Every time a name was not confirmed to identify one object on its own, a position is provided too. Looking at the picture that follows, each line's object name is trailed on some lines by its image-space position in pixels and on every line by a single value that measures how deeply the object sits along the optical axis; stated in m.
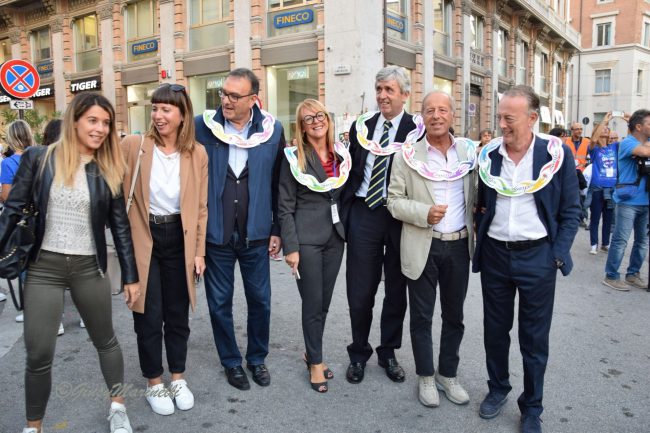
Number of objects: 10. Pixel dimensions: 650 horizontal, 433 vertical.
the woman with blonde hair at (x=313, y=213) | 3.59
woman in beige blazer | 3.23
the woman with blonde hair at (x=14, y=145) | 5.18
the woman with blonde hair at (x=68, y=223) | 2.74
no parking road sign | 8.73
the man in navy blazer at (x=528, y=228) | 3.02
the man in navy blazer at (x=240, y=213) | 3.54
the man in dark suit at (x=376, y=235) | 3.63
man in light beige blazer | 3.33
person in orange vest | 10.27
